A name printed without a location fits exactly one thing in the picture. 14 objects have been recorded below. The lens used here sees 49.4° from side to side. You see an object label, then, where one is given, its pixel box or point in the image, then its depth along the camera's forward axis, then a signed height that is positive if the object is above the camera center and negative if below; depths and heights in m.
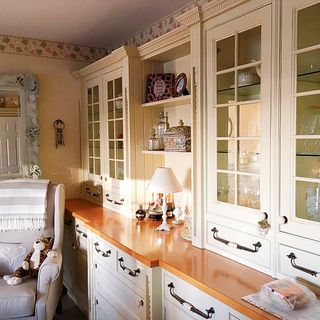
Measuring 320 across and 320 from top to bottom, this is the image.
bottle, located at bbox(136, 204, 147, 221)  2.62 -0.57
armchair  2.15 -0.89
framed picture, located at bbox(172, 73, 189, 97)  2.38 +0.36
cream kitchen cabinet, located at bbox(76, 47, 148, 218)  2.67 +0.07
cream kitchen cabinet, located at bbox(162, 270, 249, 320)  1.41 -0.73
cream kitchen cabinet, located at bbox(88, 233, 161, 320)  1.78 -0.86
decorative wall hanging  3.46 +0.10
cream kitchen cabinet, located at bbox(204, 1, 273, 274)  1.56 +0.01
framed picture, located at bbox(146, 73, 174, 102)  2.58 +0.39
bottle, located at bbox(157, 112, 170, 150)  2.67 +0.09
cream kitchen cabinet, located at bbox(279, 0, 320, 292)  1.37 -0.01
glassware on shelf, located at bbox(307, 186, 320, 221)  1.38 -0.27
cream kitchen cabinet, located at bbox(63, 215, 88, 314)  2.80 -1.05
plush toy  2.30 -0.84
